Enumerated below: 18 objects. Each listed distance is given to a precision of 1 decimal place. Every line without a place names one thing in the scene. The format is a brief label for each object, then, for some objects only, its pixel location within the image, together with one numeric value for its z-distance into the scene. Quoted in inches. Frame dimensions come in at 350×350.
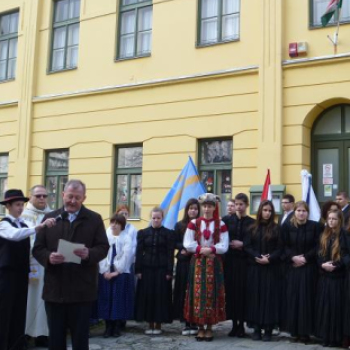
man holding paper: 183.0
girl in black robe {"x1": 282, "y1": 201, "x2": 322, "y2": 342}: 271.9
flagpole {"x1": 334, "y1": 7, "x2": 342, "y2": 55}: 404.5
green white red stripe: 384.2
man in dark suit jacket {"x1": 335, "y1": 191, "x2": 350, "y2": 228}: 322.7
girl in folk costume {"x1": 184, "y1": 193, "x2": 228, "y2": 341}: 279.1
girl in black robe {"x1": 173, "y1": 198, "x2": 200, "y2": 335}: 300.7
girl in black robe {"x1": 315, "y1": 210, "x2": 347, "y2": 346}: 261.3
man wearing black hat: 234.1
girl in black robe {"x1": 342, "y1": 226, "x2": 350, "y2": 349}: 256.7
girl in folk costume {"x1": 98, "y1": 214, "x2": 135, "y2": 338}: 296.0
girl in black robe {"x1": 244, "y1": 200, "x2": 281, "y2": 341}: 279.6
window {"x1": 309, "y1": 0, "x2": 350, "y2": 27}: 418.0
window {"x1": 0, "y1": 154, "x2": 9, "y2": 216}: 595.5
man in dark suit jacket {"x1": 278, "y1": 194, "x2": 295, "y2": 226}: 334.3
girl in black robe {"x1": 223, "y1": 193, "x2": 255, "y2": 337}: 291.4
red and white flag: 368.4
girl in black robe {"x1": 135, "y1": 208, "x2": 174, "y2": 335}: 299.6
